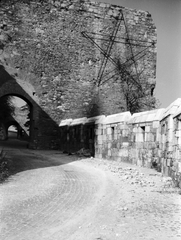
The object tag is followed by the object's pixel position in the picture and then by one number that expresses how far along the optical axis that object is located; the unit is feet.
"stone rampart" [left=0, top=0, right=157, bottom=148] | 47.29
